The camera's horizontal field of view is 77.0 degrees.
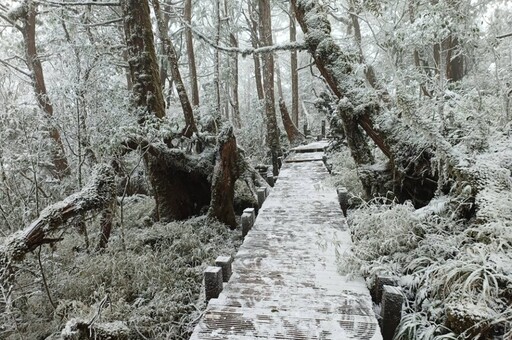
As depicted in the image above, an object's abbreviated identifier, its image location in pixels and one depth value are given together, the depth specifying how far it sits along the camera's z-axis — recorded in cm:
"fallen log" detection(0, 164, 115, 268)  471
